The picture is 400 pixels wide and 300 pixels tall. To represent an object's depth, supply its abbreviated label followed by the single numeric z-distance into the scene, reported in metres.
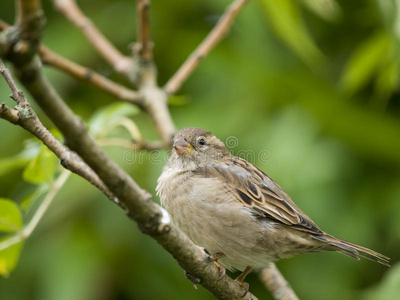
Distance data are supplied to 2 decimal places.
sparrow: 6.47
